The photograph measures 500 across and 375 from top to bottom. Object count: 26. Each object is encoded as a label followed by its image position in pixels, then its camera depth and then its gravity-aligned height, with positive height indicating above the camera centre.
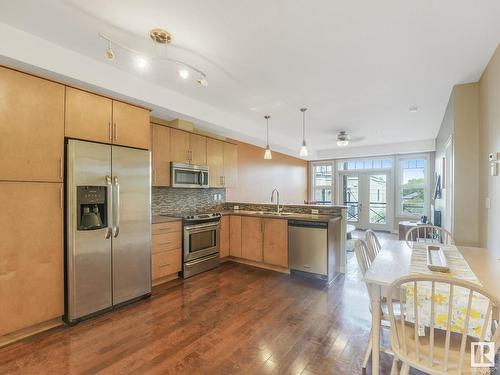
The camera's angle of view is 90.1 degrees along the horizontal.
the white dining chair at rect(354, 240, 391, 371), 1.83 -0.61
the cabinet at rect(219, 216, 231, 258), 4.41 -0.88
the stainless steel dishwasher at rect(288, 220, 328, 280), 3.54 -0.90
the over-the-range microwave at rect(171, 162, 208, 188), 3.90 +0.19
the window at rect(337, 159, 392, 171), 7.64 +0.73
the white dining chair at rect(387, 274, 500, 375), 1.19 -0.72
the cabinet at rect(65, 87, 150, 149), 2.48 +0.72
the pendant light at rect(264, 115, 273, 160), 4.19 +0.55
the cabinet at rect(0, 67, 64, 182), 2.10 +0.52
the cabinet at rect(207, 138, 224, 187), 4.59 +0.48
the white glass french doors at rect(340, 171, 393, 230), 7.62 -0.37
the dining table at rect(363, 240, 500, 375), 1.54 -0.58
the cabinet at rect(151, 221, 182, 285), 3.32 -0.90
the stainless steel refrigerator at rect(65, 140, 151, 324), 2.41 -0.43
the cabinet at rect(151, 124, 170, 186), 3.65 +0.48
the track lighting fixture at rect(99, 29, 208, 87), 2.20 +1.34
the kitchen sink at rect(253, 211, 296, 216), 4.30 -0.47
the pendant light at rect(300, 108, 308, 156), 4.01 +1.31
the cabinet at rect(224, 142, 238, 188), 4.98 +0.45
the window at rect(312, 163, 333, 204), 8.62 +0.13
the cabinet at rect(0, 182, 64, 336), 2.09 -0.61
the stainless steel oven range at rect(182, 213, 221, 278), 3.69 -0.89
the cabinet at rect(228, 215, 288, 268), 3.93 -0.88
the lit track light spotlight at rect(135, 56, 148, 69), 2.38 +1.20
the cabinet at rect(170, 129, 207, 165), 3.92 +0.65
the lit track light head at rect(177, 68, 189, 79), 2.44 +1.12
